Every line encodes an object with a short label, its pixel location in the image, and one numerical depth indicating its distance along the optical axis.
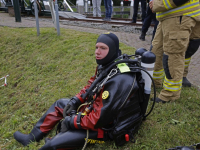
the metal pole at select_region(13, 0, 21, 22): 9.19
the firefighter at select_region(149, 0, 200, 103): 2.45
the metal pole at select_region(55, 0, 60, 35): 5.99
